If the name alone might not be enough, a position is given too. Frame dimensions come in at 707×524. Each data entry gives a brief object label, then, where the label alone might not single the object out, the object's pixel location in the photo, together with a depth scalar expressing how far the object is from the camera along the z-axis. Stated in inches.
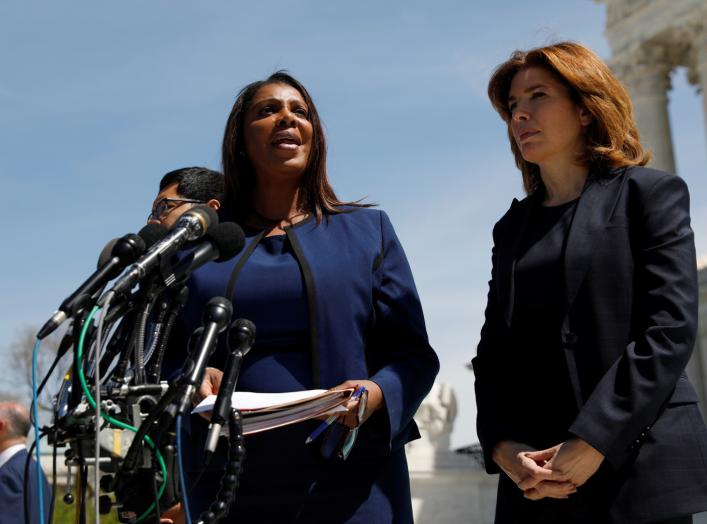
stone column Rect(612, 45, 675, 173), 933.8
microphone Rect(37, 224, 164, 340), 120.6
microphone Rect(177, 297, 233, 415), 118.8
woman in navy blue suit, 158.9
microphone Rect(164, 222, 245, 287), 129.6
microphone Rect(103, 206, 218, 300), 122.0
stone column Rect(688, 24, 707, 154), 888.3
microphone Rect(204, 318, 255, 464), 121.8
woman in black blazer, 143.3
